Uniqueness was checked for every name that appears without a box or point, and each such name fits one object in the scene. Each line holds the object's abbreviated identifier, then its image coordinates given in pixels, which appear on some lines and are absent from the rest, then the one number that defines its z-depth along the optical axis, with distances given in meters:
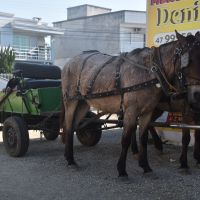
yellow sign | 8.48
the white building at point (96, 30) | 45.12
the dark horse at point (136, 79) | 5.90
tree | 33.03
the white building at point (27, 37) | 38.56
